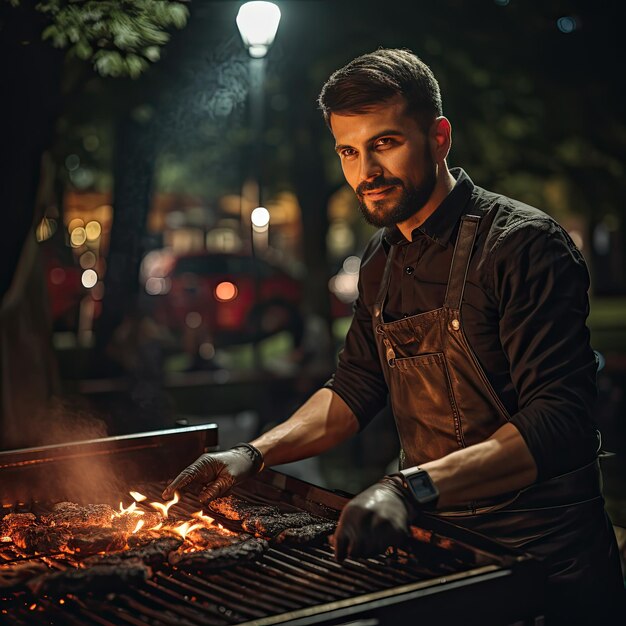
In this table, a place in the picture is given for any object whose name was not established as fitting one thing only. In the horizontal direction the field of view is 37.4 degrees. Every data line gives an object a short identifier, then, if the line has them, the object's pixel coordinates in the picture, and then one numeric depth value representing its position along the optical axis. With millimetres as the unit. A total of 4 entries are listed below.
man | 2756
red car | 18359
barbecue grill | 2393
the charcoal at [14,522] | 3264
